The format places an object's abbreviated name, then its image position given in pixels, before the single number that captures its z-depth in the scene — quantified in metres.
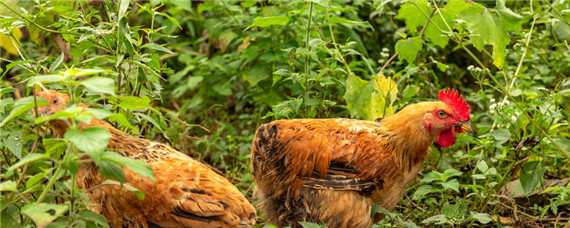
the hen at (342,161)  3.57
